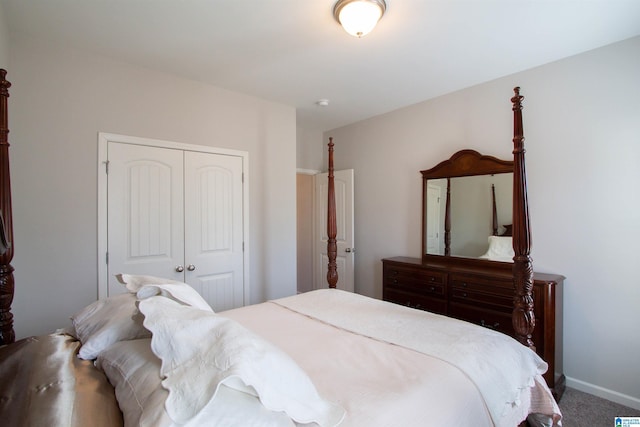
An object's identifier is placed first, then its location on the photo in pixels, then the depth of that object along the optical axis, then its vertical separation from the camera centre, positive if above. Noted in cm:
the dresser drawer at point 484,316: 250 -89
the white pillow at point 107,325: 119 -45
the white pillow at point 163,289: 128 -32
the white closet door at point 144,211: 249 +7
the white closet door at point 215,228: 288 -10
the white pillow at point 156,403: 71 -48
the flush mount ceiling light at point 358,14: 176 +121
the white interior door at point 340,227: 407 -16
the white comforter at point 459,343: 125 -62
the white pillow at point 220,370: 74 -41
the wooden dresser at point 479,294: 229 -72
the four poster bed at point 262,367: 78 -51
